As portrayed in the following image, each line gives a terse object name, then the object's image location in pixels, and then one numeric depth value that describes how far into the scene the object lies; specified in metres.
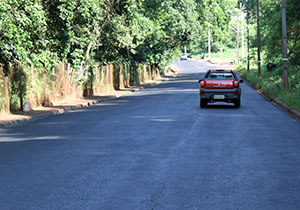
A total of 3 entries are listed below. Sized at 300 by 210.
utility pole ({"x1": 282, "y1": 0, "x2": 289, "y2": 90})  28.17
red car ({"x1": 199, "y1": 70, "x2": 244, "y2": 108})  23.48
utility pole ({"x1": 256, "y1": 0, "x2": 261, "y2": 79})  45.37
